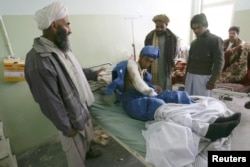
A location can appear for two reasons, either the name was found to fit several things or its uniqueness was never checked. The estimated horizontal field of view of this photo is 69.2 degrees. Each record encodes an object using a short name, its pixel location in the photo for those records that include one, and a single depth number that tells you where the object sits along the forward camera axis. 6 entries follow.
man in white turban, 1.30
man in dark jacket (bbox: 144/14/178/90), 2.59
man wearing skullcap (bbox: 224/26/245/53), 3.25
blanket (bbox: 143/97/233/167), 1.13
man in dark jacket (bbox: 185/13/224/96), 2.10
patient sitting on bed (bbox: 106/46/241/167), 1.15
